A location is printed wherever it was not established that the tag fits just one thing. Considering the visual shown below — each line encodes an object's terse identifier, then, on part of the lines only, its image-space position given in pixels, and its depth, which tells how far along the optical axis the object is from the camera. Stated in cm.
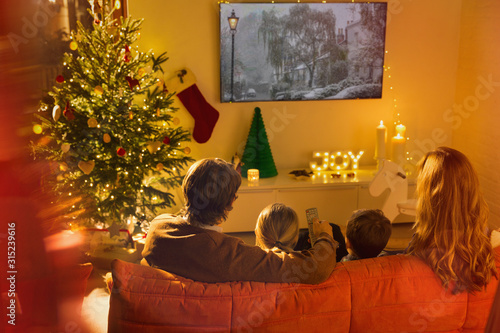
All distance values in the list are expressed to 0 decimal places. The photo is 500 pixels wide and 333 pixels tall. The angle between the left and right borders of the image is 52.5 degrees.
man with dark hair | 178
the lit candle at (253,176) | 432
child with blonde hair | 204
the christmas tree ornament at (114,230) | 393
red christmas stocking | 437
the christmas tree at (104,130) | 354
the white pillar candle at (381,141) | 451
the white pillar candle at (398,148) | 452
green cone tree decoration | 441
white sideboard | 427
